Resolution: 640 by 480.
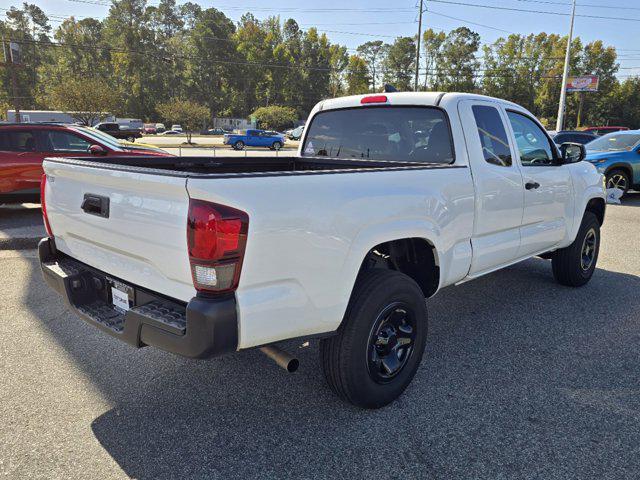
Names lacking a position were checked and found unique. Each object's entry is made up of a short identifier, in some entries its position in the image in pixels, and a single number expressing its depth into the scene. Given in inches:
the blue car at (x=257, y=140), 1662.2
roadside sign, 2014.0
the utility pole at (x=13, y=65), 1386.1
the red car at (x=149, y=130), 2982.3
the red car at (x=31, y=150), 323.3
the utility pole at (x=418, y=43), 1523.1
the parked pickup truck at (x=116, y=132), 1711.4
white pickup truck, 81.7
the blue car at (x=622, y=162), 457.1
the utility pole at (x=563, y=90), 1250.6
